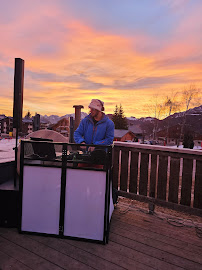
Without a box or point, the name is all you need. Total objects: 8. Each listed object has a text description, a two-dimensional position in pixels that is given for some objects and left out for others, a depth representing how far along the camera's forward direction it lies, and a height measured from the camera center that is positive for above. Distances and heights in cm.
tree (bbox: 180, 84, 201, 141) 3716 +709
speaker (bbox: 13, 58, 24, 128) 308 +60
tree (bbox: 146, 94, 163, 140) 4712 +591
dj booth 242 -83
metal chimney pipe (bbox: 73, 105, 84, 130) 878 +70
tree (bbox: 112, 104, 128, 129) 5769 +360
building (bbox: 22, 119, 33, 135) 6900 +60
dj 311 +3
